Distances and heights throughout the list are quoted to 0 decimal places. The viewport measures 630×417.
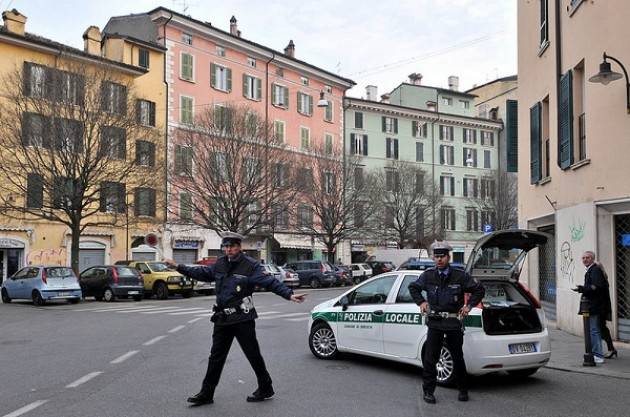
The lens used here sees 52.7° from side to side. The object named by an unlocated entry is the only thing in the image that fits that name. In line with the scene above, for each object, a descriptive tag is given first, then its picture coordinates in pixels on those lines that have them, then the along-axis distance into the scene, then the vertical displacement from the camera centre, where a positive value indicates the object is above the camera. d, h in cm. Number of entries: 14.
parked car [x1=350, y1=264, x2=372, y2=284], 4284 -259
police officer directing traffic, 668 -79
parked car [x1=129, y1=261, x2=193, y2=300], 2700 -205
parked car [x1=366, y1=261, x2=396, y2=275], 4375 -226
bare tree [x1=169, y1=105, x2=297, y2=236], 3584 +368
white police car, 761 -117
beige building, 1184 +179
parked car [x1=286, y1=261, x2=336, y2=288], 3866 -247
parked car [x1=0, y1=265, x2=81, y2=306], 2284 -185
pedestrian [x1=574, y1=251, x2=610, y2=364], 984 -104
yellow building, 2764 +387
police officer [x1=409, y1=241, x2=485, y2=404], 696 -85
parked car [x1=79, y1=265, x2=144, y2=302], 2509 -195
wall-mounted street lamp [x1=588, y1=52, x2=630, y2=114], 1012 +253
